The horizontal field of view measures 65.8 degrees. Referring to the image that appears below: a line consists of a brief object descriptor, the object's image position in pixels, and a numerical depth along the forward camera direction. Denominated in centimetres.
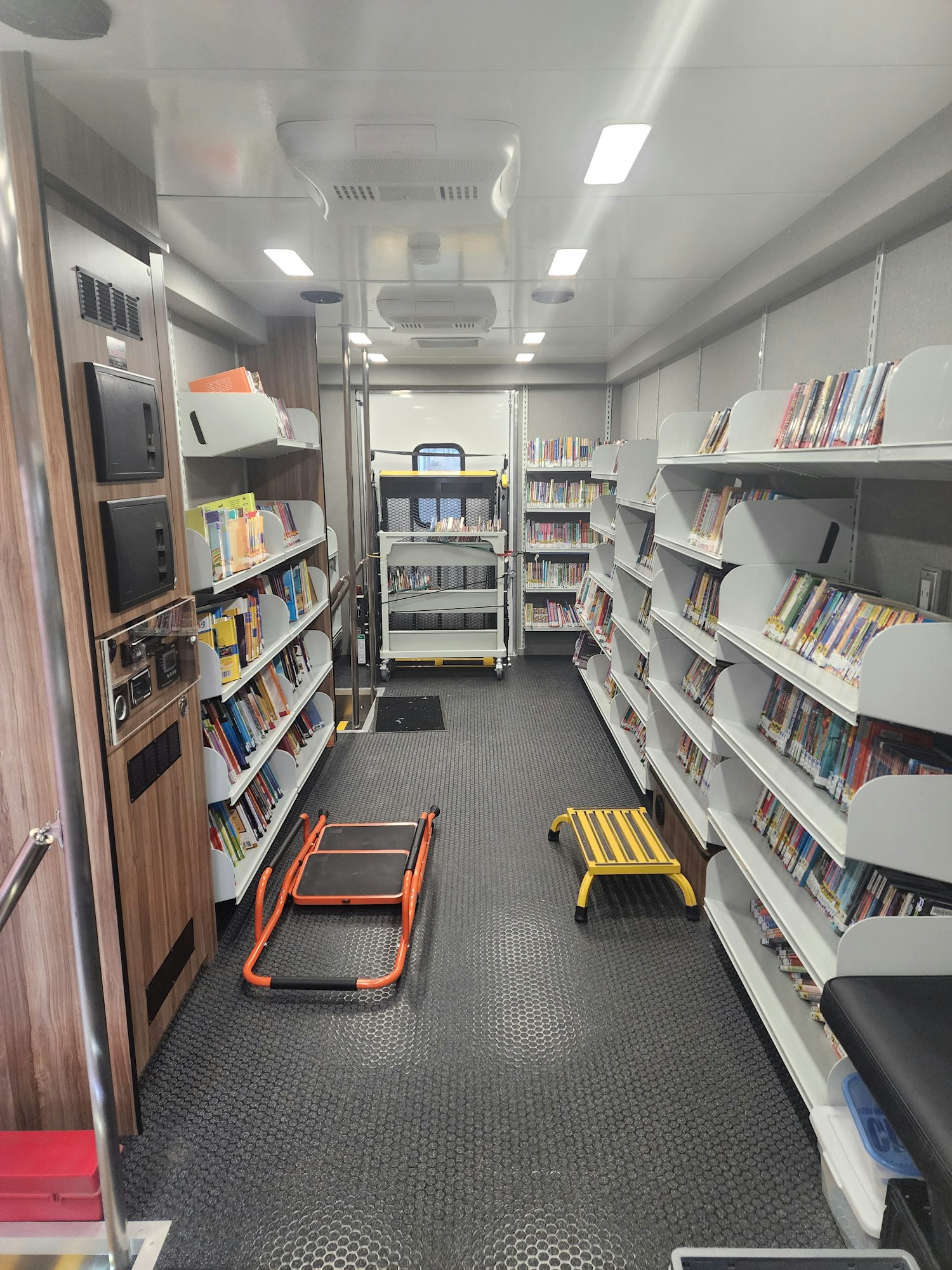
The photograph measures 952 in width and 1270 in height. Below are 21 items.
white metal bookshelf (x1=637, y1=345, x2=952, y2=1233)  159
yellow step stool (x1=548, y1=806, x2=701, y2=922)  291
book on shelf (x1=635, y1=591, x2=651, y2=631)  421
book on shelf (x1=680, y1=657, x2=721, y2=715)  318
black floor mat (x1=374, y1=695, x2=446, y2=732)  505
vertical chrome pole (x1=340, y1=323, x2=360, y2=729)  402
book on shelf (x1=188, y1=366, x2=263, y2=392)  332
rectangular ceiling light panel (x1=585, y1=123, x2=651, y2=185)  190
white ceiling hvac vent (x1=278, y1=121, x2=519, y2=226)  187
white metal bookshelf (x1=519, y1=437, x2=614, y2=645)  648
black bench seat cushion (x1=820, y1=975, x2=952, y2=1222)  130
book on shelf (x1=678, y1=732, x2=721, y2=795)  310
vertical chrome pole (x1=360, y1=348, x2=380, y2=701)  478
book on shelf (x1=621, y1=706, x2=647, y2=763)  402
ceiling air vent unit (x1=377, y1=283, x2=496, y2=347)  367
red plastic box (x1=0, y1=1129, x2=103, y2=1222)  165
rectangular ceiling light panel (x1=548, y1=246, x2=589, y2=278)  299
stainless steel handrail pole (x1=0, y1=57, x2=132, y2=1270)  110
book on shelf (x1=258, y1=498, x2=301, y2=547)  398
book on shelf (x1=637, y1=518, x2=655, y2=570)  421
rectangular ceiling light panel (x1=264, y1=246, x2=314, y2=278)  294
